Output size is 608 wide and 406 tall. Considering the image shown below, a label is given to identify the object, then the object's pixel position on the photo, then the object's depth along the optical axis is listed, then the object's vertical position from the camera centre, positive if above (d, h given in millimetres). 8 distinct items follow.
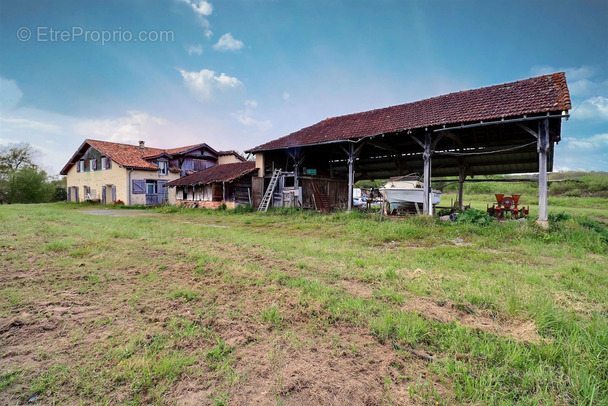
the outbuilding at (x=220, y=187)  18734 +738
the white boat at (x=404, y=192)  11547 +218
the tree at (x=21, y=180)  32281 +1913
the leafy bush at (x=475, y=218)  9180 -727
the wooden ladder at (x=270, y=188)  16953 +547
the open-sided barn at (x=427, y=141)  9305 +2710
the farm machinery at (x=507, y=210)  11025 -507
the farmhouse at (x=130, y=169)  24094 +2657
